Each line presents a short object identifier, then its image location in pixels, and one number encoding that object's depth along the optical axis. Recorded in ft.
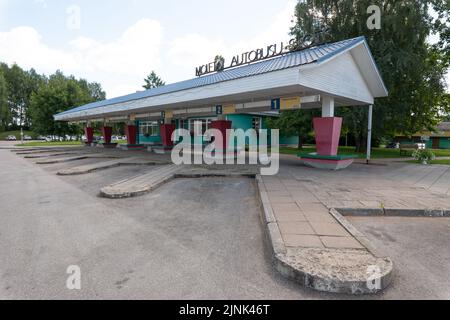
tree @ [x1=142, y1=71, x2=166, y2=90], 198.29
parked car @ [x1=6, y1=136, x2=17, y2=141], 186.39
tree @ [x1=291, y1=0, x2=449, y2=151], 52.39
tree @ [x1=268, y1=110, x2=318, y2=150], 72.64
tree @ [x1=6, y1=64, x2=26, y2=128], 219.00
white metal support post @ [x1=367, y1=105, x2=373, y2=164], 46.89
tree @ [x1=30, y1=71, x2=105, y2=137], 131.64
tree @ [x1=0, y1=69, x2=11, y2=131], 185.68
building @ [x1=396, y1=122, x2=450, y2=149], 135.13
